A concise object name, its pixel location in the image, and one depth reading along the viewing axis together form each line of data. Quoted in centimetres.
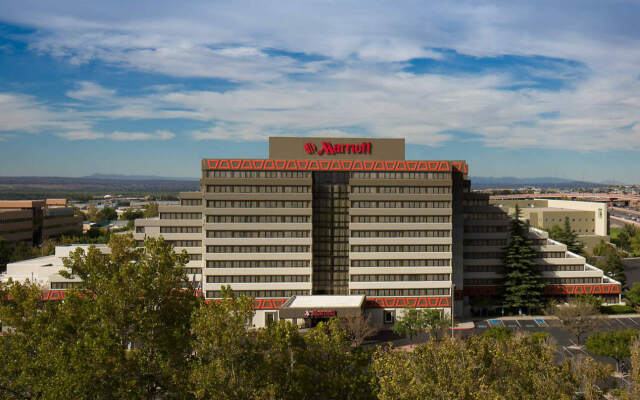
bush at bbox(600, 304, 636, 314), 9486
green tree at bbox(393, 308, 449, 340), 7850
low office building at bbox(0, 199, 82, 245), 14950
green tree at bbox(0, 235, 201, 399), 3350
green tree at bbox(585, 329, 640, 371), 6053
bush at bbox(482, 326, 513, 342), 6506
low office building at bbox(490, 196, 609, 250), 17088
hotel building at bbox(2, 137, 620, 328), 8975
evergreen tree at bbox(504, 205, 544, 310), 9344
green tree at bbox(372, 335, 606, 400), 3256
